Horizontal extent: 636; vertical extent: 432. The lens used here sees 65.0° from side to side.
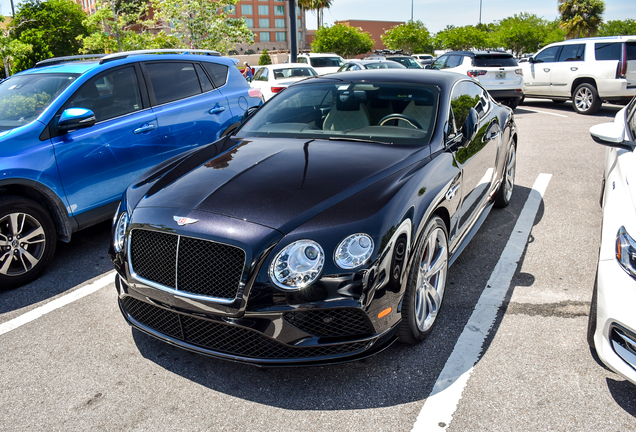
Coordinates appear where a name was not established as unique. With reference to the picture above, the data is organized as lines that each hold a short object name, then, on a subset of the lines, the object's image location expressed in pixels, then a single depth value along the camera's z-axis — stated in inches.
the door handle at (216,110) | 231.3
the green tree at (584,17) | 2449.6
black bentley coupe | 96.7
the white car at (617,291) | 92.2
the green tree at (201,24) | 961.5
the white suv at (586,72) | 473.1
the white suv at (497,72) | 525.7
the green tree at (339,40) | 2145.4
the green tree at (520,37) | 2239.2
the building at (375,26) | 4234.7
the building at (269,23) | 3786.9
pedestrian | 959.2
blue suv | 157.8
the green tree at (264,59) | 2026.8
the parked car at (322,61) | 845.2
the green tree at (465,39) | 2022.6
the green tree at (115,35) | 852.0
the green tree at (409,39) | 2329.0
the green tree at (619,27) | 3154.5
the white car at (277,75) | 547.8
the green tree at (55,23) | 1683.1
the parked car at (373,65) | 727.7
